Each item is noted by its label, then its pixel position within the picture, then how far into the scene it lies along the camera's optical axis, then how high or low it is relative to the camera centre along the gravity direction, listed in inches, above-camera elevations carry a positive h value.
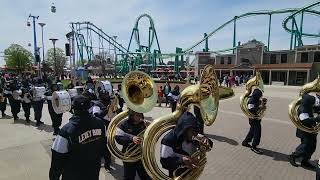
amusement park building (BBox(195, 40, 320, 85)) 1576.0 +47.1
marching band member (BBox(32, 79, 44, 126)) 423.2 -53.7
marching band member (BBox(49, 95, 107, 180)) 119.9 -32.4
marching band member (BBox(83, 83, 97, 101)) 325.7 -25.3
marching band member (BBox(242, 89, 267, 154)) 298.8 -42.7
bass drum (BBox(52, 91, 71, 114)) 296.5 -33.3
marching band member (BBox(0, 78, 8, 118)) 494.3 -54.4
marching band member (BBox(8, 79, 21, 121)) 470.3 -53.3
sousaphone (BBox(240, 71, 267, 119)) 298.4 -26.8
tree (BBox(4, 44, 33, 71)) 2518.5 +92.8
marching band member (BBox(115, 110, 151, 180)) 168.9 -37.6
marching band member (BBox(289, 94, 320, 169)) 241.1 -55.0
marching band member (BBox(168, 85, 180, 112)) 476.7 -43.3
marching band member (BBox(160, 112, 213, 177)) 124.6 -33.8
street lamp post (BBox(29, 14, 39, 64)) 1049.5 +120.2
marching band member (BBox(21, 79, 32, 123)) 449.1 -49.0
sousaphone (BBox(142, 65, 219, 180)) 130.1 -23.2
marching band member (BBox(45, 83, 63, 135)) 369.7 -58.3
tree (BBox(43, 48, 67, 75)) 3225.6 +114.3
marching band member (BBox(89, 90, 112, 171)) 244.8 -34.0
